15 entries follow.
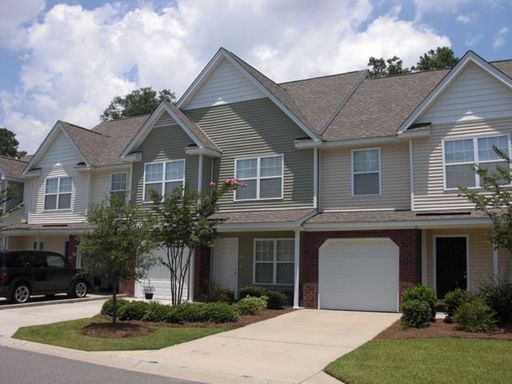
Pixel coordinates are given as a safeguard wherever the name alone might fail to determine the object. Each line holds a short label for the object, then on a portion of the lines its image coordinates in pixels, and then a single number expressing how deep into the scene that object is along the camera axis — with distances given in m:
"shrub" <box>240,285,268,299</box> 18.73
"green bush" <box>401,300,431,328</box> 13.82
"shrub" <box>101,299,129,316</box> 15.97
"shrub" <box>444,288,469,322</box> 14.45
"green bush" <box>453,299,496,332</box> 12.97
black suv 19.05
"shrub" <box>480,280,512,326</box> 13.67
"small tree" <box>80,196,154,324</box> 13.52
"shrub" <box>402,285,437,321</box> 14.52
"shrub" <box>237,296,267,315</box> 16.86
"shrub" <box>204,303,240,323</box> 14.95
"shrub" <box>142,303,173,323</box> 15.22
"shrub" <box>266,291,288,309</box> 18.69
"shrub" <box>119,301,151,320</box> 15.55
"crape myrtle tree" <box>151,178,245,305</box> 16.39
